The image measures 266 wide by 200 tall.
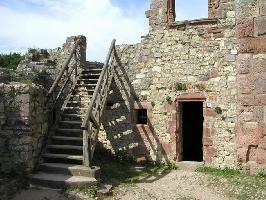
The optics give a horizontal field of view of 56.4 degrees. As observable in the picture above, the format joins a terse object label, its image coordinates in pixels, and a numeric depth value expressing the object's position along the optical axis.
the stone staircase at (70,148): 5.26
